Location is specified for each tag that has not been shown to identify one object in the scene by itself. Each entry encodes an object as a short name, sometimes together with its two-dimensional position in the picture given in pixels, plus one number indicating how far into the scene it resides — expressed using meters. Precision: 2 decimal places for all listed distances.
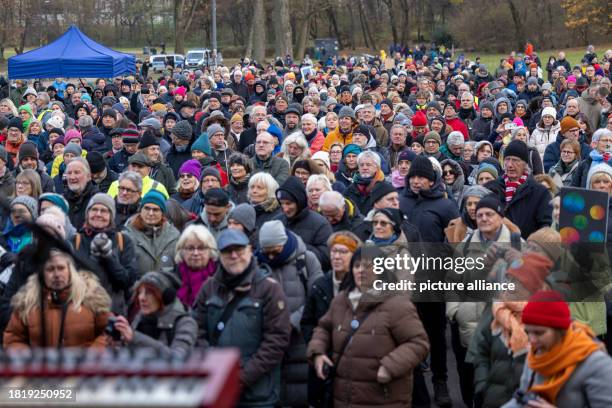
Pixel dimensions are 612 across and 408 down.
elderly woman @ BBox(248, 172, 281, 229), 11.94
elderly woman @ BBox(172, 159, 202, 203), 13.49
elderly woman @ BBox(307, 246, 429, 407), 8.13
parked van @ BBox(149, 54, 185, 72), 80.59
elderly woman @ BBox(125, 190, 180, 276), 10.17
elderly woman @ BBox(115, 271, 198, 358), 8.03
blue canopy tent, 34.29
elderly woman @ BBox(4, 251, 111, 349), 7.84
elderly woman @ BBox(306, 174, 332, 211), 12.15
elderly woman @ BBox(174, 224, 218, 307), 9.40
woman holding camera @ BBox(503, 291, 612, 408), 5.98
